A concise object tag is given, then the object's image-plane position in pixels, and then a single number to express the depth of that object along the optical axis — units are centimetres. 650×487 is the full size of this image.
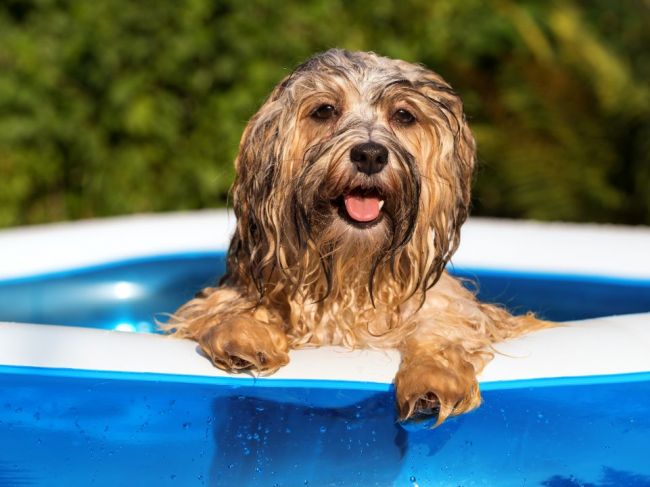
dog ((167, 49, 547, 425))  331
